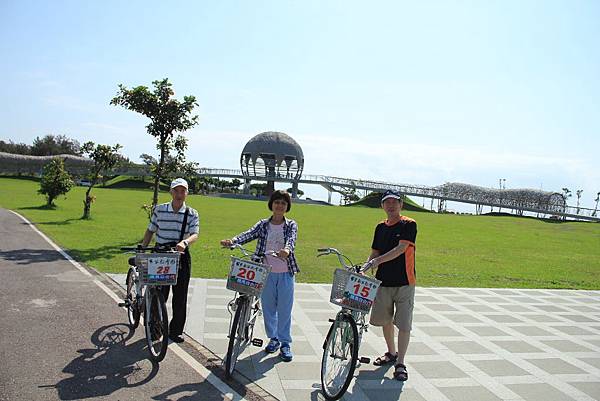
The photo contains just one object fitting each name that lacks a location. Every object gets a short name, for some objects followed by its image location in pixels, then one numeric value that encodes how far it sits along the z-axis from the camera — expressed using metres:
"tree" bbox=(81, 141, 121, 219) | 21.95
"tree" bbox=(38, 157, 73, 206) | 26.72
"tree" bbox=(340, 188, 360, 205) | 79.81
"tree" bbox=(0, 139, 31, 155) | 82.52
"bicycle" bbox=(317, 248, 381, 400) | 4.79
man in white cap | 6.01
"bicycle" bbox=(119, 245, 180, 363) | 5.29
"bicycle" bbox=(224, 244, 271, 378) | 5.06
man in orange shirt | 5.44
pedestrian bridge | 76.81
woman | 5.80
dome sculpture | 87.69
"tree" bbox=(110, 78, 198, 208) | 16.09
